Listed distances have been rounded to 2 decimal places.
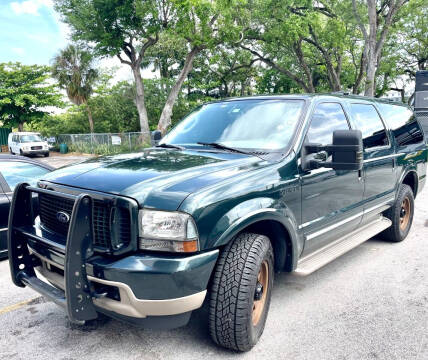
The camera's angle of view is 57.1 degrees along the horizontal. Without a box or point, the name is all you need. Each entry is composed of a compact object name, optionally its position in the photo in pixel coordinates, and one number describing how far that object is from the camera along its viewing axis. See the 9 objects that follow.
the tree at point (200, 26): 18.81
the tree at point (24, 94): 31.05
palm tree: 32.22
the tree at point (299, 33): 20.47
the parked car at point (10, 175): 4.77
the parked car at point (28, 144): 25.31
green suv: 2.43
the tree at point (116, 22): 20.51
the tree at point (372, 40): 16.44
